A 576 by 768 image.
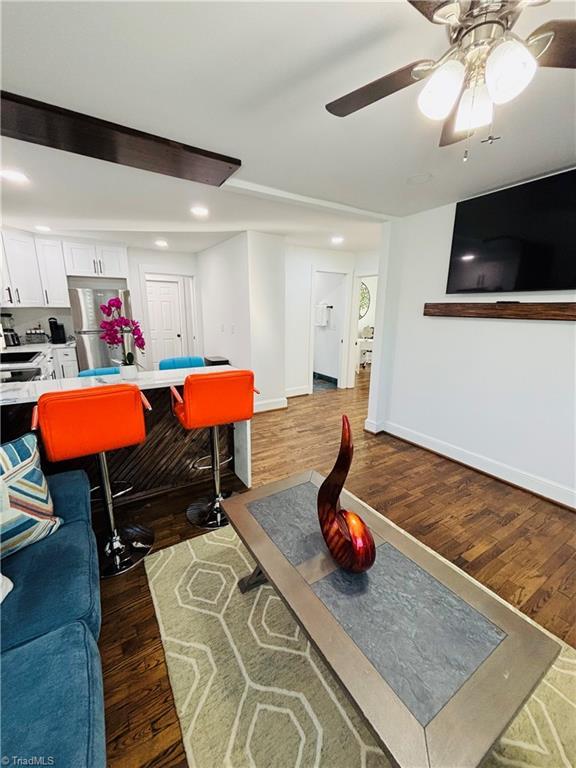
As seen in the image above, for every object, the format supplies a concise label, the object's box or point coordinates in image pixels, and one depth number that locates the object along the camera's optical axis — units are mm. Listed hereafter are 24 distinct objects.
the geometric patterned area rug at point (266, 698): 1071
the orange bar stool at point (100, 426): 1492
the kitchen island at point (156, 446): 1927
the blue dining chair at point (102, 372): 2539
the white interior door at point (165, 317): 5652
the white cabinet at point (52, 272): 4270
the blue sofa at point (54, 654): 746
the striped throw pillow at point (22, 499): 1255
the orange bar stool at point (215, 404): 1876
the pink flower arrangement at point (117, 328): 1935
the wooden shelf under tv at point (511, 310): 2246
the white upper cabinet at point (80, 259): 4441
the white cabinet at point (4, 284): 3756
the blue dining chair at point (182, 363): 3119
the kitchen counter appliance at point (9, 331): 4098
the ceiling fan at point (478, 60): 837
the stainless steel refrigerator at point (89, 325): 4633
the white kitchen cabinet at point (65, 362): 4387
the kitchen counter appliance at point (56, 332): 4477
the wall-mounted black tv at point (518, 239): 2158
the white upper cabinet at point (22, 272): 3887
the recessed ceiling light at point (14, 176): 2235
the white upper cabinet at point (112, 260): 4672
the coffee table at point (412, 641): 766
